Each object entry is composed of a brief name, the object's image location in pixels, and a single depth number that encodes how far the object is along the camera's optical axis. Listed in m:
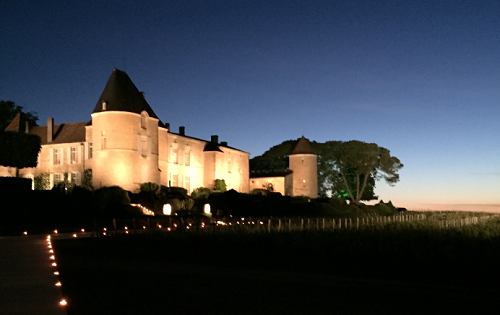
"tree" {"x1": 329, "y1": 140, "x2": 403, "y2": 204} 66.94
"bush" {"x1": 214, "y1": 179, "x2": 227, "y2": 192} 54.75
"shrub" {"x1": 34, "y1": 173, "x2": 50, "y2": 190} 46.75
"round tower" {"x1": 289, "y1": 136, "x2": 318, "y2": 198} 67.00
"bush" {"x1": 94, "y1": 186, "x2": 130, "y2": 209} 35.83
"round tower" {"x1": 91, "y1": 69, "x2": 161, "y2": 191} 42.09
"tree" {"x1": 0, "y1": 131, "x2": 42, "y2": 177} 35.56
